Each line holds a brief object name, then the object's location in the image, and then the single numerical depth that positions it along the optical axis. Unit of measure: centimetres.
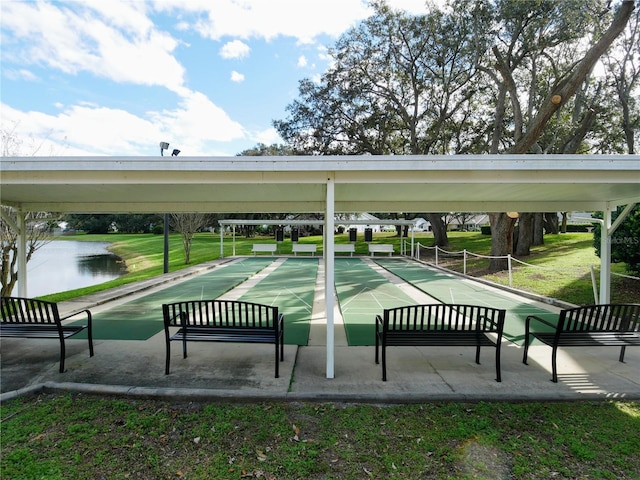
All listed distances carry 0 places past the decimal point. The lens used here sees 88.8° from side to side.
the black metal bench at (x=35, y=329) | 409
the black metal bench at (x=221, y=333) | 391
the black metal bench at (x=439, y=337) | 388
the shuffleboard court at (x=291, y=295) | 598
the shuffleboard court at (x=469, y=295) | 640
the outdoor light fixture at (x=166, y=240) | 1301
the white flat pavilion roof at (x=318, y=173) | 386
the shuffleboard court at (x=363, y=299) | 589
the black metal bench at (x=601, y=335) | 390
